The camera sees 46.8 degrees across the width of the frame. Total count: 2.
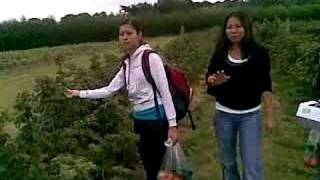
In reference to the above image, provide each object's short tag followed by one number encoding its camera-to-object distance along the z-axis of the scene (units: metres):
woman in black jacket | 2.57
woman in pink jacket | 2.43
